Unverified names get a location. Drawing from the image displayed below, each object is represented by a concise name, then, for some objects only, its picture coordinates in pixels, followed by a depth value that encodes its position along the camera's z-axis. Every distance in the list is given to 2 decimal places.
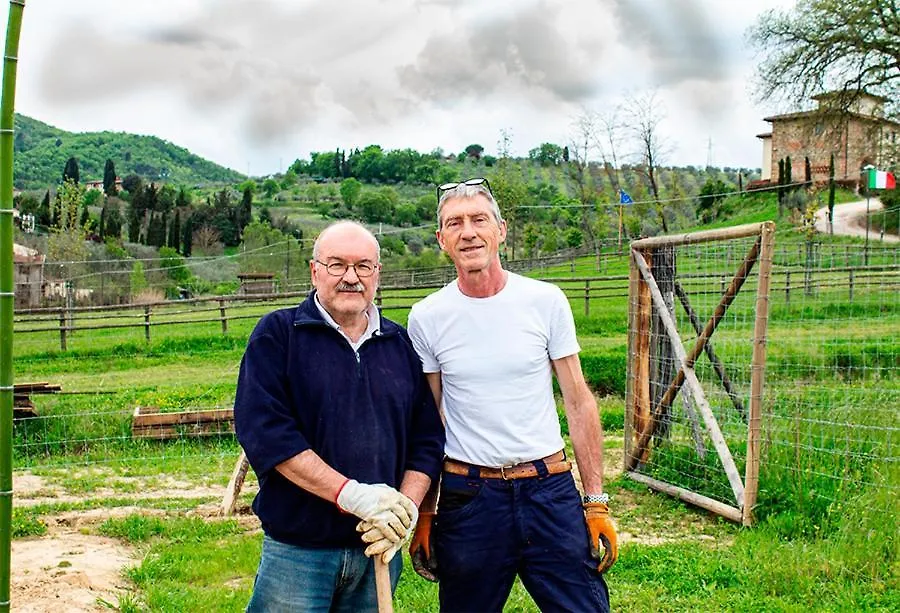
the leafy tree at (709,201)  48.84
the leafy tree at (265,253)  47.62
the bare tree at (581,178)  41.53
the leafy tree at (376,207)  68.88
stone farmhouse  31.77
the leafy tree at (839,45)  30.62
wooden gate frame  6.20
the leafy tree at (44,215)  62.00
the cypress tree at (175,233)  63.92
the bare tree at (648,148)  39.03
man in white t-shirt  2.96
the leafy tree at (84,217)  57.03
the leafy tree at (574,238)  43.34
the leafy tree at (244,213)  69.44
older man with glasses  2.55
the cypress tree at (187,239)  64.69
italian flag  32.42
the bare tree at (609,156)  40.82
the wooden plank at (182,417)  9.52
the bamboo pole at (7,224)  2.60
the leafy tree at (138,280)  38.91
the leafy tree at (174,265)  47.09
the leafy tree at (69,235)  42.25
